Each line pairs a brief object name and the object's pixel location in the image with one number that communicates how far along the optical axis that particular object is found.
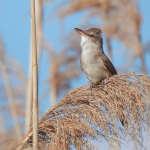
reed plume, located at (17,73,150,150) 4.52
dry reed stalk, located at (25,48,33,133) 8.64
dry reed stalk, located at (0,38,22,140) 9.41
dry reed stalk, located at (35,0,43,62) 9.91
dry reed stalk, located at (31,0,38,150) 4.15
